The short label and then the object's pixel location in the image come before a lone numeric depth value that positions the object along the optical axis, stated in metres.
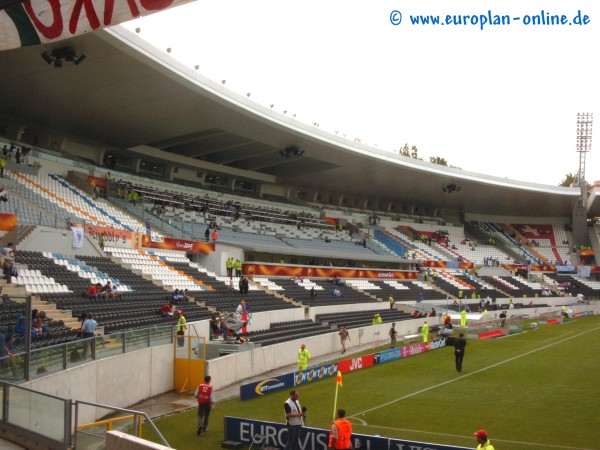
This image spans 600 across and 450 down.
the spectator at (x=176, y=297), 24.25
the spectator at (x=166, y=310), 22.31
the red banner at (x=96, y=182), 35.84
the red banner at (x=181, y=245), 31.95
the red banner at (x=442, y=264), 58.72
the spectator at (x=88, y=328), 16.38
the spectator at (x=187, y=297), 25.64
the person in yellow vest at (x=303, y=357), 21.23
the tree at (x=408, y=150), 95.88
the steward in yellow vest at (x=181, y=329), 19.77
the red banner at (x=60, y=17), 8.04
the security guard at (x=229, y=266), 34.65
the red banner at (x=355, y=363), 22.58
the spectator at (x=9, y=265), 18.36
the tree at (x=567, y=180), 97.83
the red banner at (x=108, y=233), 27.89
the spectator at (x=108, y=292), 21.90
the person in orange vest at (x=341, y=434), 10.84
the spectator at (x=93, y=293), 21.19
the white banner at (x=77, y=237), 25.80
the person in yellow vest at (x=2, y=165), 28.42
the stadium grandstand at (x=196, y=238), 18.23
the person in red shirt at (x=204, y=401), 14.01
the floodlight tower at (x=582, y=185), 67.56
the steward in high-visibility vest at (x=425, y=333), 30.25
